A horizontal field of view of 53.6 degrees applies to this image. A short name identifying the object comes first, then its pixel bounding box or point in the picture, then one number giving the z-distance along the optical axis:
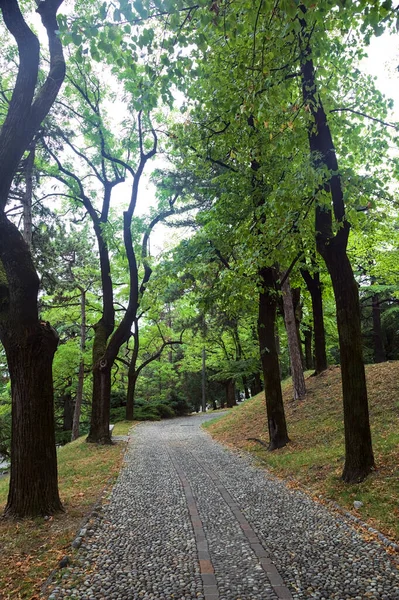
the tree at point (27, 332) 5.34
